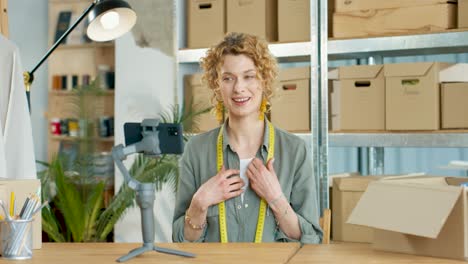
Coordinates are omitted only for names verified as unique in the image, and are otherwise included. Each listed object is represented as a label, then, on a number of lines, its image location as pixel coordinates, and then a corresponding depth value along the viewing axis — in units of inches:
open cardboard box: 78.2
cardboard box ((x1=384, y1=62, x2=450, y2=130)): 162.7
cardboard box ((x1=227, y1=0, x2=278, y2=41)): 184.9
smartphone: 80.0
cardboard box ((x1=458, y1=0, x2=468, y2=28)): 160.9
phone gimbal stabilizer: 79.1
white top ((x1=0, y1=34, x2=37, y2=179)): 122.7
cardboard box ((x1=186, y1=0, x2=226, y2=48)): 191.0
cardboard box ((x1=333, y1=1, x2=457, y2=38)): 163.5
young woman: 103.7
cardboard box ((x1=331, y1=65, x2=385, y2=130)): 170.2
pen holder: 81.7
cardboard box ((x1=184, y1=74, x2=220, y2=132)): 196.7
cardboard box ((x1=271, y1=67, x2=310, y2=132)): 178.1
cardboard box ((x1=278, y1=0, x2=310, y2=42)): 181.0
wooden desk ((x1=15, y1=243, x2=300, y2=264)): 80.0
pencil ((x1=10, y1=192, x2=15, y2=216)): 83.9
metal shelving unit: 163.0
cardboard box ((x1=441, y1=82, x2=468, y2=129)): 160.1
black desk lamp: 131.8
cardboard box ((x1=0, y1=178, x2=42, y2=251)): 84.1
